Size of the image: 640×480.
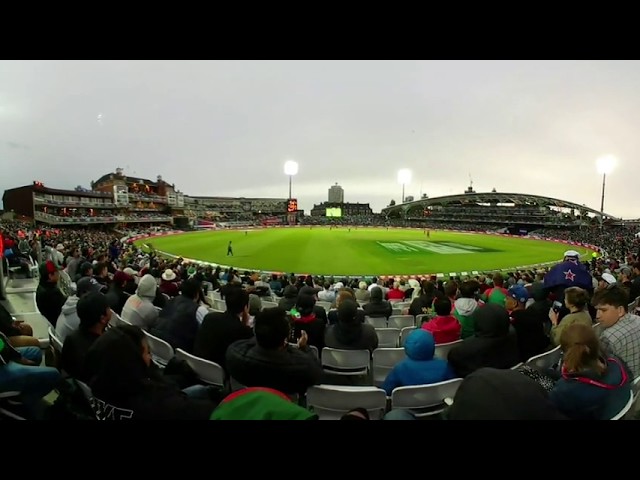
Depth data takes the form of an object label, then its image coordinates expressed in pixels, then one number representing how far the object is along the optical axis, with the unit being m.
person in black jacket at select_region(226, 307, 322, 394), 2.94
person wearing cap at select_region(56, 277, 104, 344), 4.50
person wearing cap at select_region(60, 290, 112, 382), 3.43
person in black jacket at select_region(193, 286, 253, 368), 3.87
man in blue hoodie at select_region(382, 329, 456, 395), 3.50
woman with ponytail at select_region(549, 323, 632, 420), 2.67
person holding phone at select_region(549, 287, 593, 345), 4.52
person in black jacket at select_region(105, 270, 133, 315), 6.24
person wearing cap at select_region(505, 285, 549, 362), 4.90
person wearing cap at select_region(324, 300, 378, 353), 4.84
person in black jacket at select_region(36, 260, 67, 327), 6.07
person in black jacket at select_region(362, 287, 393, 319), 7.49
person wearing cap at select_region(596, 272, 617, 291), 8.84
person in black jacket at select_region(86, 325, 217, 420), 2.53
